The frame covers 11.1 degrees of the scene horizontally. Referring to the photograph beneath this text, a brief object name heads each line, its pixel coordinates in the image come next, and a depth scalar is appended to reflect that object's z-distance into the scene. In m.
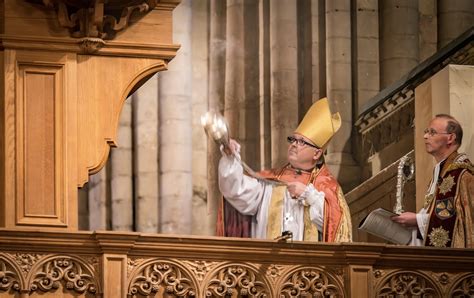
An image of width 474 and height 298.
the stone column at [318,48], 26.31
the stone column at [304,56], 26.30
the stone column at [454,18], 26.31
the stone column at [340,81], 25.70
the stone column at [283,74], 26.08
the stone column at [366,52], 26.11
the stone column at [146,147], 26.09
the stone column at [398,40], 26.08
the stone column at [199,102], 26.47
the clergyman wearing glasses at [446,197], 17.81
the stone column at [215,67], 26.52
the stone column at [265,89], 26.25
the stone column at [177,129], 26.08
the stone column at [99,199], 25.98
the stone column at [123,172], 26.02
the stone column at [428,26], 26.67
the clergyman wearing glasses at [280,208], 18.38
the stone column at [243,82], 26.41
